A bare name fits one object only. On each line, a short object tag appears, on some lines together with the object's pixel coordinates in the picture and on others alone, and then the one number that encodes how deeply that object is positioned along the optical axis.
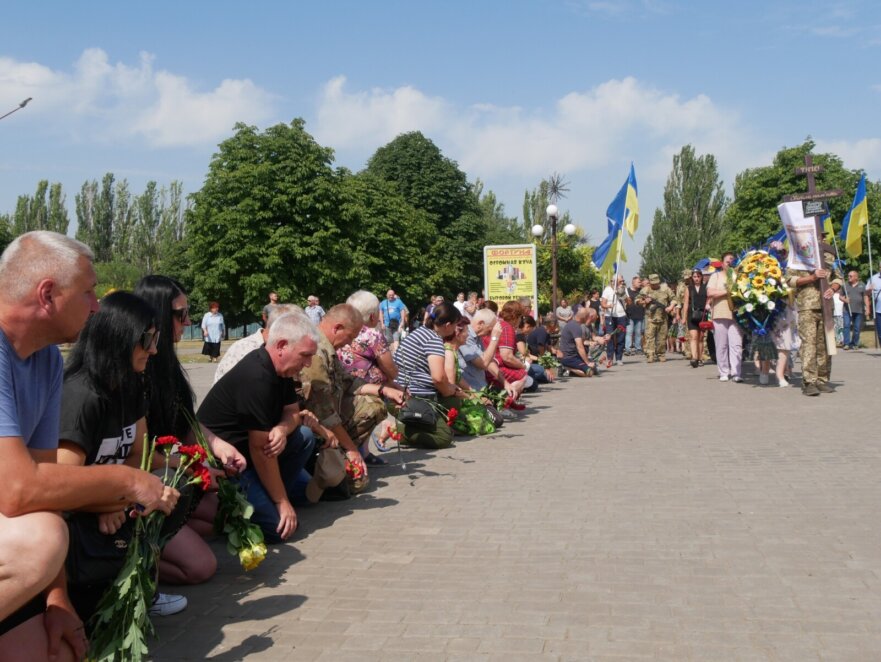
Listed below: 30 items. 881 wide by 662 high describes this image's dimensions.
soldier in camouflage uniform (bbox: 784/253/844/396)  13.51
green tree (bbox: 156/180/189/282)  85.81
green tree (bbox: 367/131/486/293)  61.72
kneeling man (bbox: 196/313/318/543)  5.78
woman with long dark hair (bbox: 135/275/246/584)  5.05
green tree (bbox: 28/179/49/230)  78.75
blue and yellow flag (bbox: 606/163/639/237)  26.78
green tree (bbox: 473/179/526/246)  93.76
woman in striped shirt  9.92
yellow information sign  28.27
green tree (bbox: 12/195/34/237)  78.19
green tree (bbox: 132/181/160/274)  85.44
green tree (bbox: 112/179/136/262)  85.25
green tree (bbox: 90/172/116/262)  84.44
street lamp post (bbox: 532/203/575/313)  30.03
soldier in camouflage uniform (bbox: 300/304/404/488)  7.14
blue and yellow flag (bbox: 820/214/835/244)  19.83
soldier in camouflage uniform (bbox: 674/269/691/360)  22.03
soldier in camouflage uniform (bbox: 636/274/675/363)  22.42
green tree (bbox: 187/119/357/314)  43.28
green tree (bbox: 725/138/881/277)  52.94
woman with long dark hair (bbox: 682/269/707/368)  19.14
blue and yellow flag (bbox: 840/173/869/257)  25.38
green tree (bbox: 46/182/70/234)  79.38
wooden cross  13.71
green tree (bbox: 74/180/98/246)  83.81
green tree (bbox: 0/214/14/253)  47.12
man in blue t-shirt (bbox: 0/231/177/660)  3.18
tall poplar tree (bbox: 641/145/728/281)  80.00
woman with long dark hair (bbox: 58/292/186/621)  3.89
